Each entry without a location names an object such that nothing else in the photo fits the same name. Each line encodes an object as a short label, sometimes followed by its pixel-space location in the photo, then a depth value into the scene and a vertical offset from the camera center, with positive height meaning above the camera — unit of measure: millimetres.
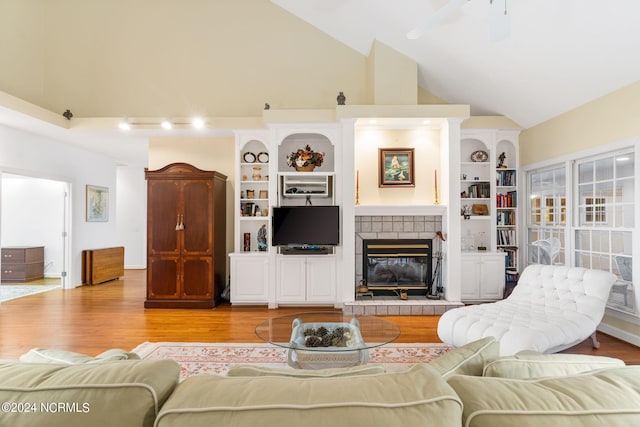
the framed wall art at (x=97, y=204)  6582 +353
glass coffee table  2449 -889
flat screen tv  4738 -73
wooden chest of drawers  6672 -843
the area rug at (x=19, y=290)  5483 -1206
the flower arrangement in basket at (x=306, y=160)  5000 +911
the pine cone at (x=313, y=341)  2452 -882
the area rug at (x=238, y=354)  2959 -1263
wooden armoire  4934 -191
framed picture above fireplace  5047 +801
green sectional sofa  742 -422
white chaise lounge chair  2682 -862
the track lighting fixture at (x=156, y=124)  5008 +1462
